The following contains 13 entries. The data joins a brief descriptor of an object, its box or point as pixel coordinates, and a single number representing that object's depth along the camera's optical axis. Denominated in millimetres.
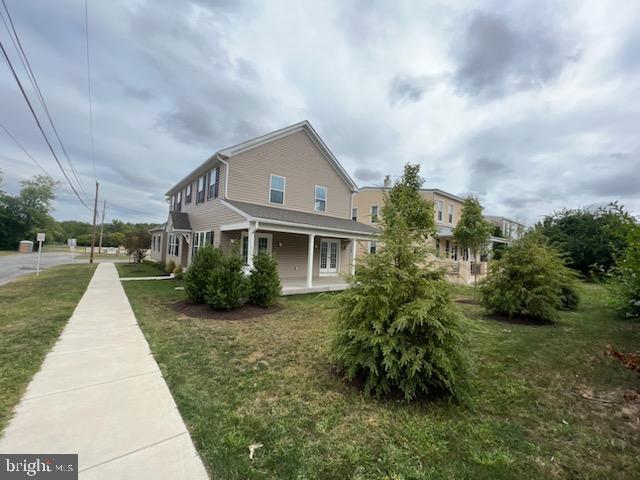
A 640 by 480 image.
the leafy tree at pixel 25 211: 45312
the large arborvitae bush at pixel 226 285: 8227
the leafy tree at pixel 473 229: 13242
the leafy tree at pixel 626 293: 7535
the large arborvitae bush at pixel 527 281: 7867
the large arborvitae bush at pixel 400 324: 3352
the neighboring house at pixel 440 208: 23609
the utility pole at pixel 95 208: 28847
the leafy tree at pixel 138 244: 25094
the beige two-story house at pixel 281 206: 12602
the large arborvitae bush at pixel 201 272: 8789
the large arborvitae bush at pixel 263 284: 9016
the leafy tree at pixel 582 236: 20516
